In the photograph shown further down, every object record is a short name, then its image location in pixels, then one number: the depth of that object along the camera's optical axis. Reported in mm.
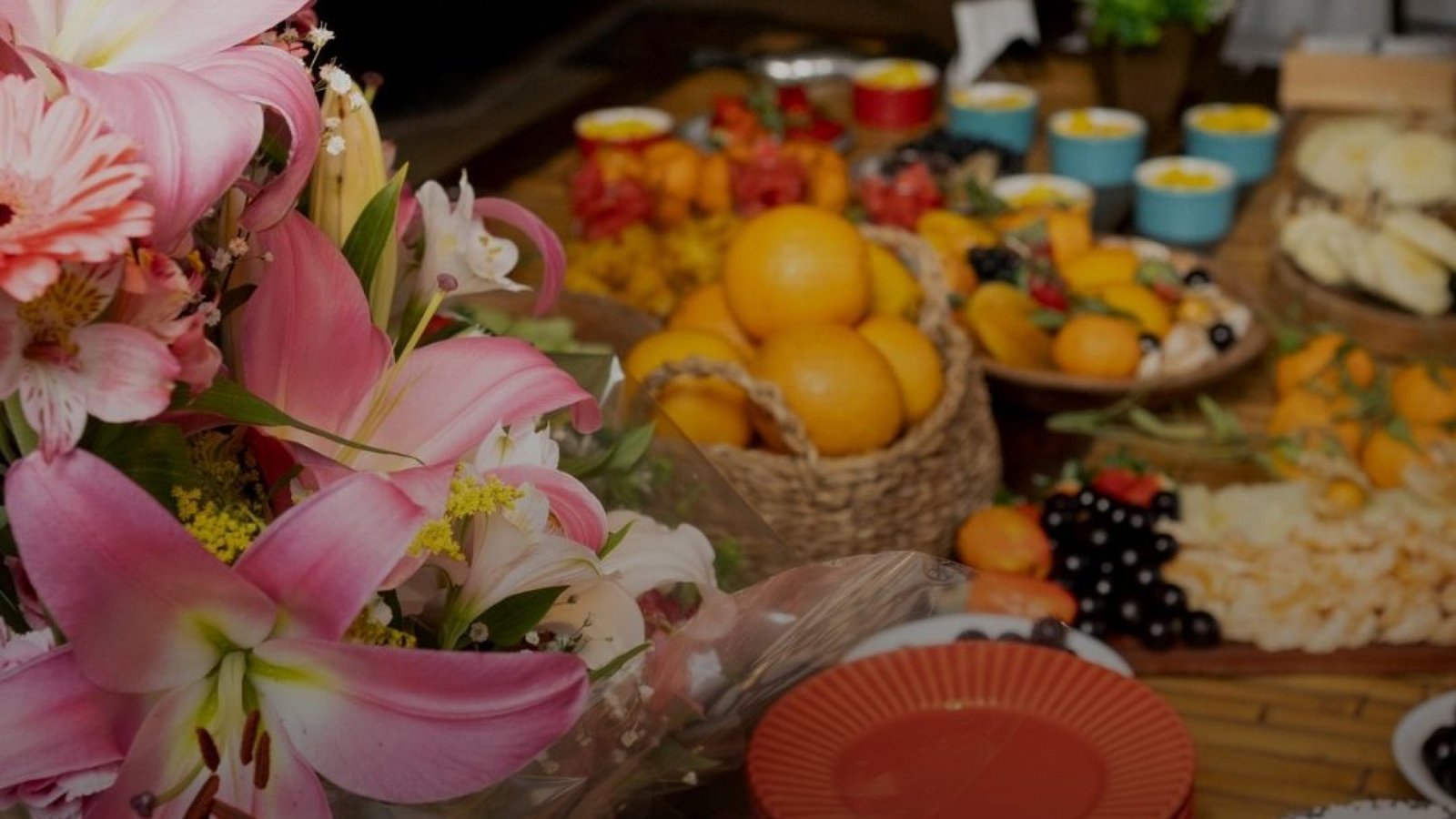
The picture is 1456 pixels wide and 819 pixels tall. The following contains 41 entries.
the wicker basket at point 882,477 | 1974
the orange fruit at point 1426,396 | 2138
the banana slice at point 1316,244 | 2398
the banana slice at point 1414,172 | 2418
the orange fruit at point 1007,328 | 2224
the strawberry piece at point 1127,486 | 2047
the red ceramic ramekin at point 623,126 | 2672
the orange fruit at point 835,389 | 1994
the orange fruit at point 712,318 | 2101
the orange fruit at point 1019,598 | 1915
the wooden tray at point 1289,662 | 1960
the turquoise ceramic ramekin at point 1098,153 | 2674
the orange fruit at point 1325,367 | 2184
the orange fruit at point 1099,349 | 2205
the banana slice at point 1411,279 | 2340
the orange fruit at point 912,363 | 2042
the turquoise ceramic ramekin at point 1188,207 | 2535
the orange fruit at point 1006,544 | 2004
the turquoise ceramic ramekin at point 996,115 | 2765
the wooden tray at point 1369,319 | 2330
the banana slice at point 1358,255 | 2368
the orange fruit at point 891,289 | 2125
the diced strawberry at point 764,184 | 2429
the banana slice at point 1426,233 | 2360
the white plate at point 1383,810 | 1631
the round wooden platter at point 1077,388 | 2190
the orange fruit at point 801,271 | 2050
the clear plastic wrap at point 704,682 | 995
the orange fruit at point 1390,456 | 2085
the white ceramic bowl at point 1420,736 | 1837
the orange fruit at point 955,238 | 2306
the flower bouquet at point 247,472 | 786
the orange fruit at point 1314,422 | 2121
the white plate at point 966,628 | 1856
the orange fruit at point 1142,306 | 2253
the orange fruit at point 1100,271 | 2322
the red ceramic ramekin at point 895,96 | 2864
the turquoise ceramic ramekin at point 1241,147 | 2688
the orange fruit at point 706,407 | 1994
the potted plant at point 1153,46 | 2770
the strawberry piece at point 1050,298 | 2288
